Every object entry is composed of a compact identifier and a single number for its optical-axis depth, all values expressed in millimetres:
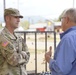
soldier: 2869
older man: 1958
